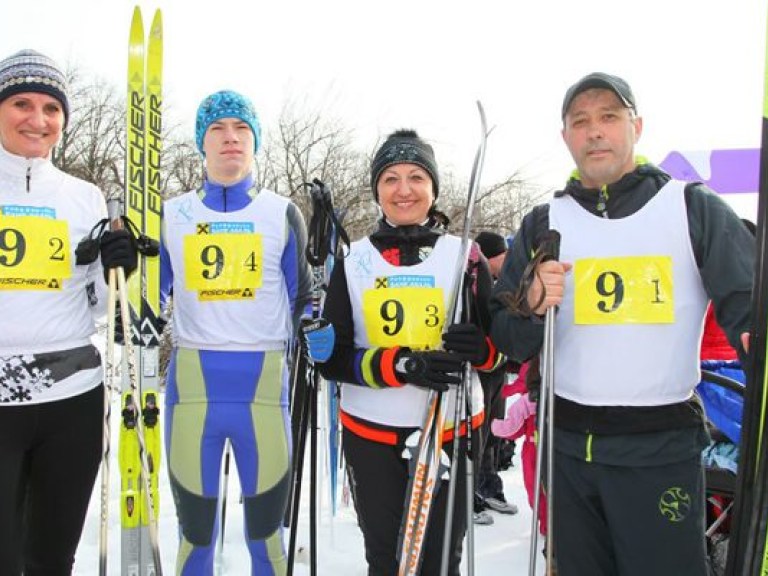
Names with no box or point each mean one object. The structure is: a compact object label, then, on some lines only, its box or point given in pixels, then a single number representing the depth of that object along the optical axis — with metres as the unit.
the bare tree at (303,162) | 23.14
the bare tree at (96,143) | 22.69
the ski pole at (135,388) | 2.26
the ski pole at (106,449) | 2.21
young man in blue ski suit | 2.49
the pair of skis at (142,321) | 2.46
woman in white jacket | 2.09
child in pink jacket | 3.82
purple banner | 5.83
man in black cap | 1.79
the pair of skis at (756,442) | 1.44
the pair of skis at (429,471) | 2.14
